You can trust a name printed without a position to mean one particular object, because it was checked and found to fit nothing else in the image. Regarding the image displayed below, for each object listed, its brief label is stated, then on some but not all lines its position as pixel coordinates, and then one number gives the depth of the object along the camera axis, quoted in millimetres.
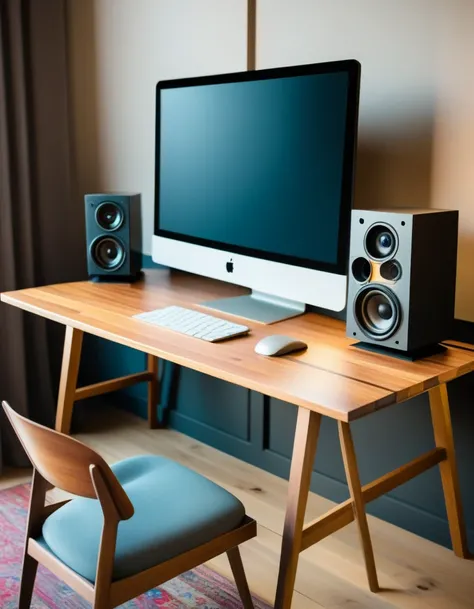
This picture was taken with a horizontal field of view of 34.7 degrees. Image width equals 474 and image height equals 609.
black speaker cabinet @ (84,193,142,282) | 2414
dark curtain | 2664
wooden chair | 1280
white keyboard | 1833
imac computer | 1809
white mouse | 1690
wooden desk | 1506
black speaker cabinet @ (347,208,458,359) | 1636
